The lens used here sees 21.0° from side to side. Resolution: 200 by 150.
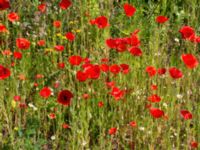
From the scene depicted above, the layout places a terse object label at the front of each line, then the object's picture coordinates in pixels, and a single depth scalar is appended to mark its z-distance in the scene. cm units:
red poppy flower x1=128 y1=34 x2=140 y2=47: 272
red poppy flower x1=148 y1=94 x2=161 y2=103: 247
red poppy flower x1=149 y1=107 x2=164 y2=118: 227
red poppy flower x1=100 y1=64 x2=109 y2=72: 267
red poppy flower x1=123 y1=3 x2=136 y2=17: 296
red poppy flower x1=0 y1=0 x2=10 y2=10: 272
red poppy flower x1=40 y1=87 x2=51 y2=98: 250
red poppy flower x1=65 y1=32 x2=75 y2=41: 285
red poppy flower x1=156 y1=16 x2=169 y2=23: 291
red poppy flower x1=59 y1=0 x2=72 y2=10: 303
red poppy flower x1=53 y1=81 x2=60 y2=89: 290
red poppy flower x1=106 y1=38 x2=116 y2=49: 268
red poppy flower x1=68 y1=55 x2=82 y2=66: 249
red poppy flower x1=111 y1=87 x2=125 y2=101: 250
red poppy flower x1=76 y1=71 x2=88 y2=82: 232
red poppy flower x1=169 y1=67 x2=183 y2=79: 231
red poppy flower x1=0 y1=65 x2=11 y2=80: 238
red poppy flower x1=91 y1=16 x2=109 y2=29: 281
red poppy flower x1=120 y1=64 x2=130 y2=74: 256
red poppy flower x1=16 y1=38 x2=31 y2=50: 272
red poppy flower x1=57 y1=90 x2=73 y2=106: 230
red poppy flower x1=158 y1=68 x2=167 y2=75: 265
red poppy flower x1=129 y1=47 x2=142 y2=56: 261
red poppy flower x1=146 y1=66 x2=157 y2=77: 263
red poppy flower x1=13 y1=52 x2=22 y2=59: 274
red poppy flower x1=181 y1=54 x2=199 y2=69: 237
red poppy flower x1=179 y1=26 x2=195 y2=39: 264
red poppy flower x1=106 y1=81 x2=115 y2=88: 267
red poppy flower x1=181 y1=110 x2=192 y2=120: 225
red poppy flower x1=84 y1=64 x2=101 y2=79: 235
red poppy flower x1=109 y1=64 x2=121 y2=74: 260
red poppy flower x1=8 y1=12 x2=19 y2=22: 312
